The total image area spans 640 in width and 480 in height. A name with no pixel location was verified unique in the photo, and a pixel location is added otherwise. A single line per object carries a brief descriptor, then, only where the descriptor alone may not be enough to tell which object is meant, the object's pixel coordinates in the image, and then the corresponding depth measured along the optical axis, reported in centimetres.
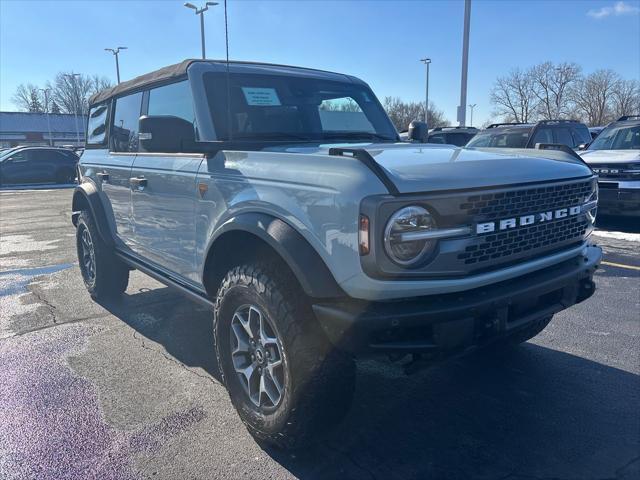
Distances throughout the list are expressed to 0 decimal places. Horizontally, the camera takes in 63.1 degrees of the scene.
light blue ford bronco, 225
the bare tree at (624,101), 5997
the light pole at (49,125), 6068
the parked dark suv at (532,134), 1120
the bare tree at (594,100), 6109
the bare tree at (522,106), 6556
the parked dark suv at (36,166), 2136
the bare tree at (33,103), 9206
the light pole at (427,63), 4095
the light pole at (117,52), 4115
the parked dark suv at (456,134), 1760
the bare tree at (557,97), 6203
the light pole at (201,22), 2012
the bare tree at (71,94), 8369
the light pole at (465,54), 1636
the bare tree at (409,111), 5509
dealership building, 6247
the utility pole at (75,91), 7878
